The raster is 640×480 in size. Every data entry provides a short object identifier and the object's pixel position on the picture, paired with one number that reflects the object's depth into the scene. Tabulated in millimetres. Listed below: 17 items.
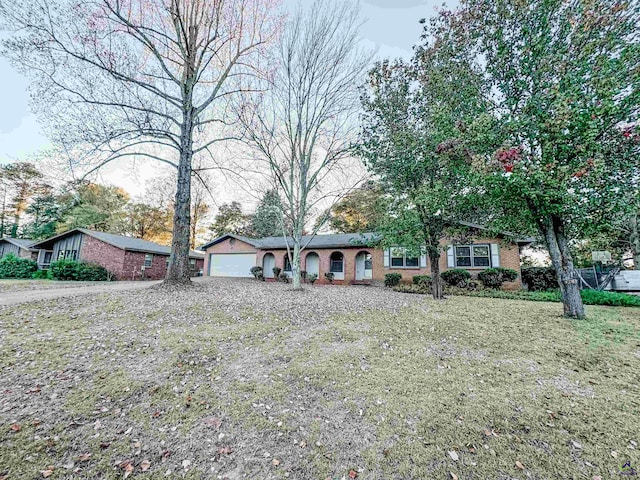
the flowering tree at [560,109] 6293
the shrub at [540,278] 14117
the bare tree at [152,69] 8648
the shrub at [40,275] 18438
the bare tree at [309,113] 10453
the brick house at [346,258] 15375
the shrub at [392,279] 16797
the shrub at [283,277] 19438
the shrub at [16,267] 18547
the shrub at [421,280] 15490
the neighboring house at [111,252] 18719
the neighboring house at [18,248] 23595
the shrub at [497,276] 14422
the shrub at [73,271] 16781
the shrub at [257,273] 20828
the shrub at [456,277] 14992
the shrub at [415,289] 14242
